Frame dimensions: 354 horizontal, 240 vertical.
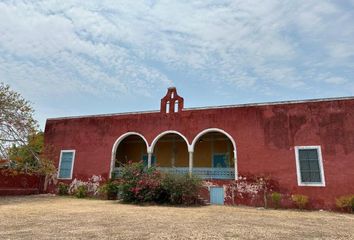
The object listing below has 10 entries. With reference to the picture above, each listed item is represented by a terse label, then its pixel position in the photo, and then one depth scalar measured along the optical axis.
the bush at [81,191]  15.47
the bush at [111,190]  14.50
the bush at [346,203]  10.88
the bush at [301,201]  11.61
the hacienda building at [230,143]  11.92
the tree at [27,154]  13.04
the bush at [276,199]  12.00
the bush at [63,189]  16.15
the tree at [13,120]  12.31
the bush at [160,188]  11.70
